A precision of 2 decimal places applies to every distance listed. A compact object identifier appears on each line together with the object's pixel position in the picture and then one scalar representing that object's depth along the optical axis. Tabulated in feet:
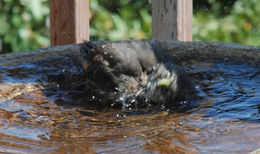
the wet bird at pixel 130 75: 13.30
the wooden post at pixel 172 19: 21.24
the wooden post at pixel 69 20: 21.25
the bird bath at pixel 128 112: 9.49
